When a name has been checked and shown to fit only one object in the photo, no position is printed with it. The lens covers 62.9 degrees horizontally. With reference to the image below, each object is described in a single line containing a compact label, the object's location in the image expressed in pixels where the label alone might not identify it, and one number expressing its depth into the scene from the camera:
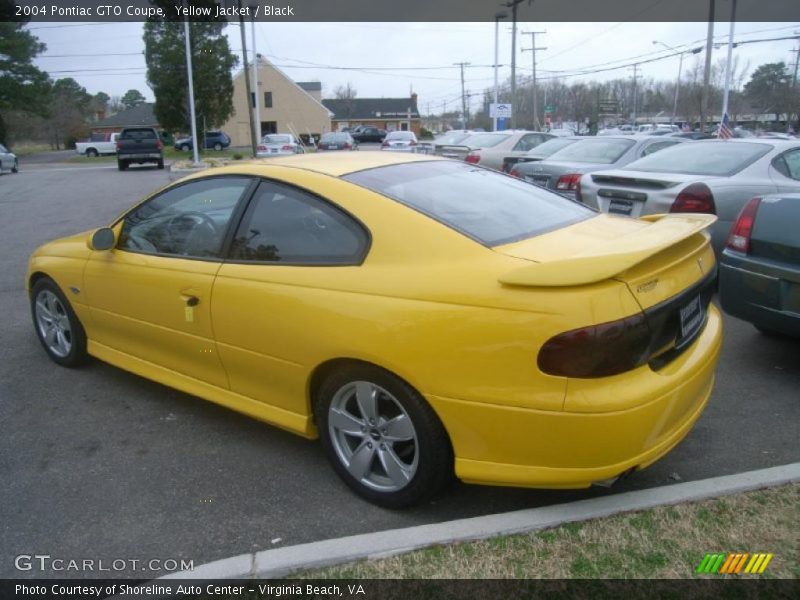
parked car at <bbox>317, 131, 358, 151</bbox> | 28.14
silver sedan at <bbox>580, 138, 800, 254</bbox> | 5.91
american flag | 21.64
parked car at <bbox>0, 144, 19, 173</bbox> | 28.88
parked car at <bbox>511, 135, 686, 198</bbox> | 8.69
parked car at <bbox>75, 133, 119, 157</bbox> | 50.59
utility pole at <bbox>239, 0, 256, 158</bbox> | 30.69
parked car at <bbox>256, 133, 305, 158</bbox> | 26.31
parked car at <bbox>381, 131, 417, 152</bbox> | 26.17
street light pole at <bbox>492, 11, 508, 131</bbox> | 36.67
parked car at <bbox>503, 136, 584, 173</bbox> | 11.82
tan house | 64.19
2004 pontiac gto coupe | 2.37
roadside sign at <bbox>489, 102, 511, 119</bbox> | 35.84
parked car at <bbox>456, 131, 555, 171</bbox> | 13.20
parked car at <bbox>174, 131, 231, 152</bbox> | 50.62
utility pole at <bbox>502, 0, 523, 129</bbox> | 33.52
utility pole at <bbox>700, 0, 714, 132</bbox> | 26.72
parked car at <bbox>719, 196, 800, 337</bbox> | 3.96
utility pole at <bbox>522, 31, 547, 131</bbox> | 61.34
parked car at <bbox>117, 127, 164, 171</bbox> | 28.55
